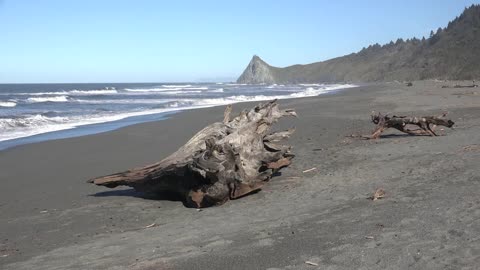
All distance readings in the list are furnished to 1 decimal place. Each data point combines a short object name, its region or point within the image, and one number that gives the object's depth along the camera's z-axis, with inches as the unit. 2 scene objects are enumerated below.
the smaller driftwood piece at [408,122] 411.2
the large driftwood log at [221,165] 265.7
